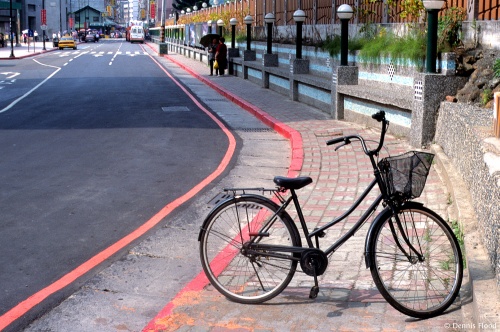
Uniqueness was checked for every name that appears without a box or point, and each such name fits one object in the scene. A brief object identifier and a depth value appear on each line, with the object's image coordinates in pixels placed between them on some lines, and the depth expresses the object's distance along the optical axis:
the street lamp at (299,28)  22.45
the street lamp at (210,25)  46.44
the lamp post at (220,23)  40.06
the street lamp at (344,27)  17.22
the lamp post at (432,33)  11.98
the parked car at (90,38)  135.79
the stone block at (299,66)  22.20
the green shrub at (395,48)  13.90
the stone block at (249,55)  32.47
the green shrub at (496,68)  10.81
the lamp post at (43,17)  102.31
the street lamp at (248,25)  32.44
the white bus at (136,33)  124.94
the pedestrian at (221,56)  35.03
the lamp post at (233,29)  36.09
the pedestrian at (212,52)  36.47
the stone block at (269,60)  27.20
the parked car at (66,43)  89.50
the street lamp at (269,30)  27.42
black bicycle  5.40
